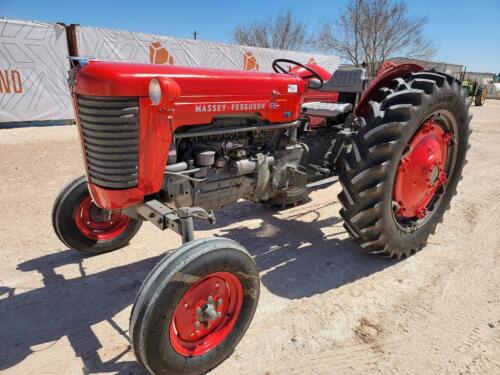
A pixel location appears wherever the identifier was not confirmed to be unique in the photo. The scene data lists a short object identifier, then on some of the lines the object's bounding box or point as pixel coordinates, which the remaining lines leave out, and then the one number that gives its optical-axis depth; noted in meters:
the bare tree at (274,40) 31.48
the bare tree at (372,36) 24.14
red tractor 1.97
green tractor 20.33
